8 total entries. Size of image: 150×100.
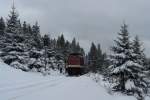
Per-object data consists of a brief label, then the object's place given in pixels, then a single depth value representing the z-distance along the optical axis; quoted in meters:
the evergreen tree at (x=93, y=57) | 71.19
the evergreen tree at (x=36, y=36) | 47.25
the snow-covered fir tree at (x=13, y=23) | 36.09
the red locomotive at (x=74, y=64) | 42.28
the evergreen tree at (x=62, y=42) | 82.50
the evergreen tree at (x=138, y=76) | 24.22
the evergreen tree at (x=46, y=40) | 57.72
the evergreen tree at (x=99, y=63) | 71.31
